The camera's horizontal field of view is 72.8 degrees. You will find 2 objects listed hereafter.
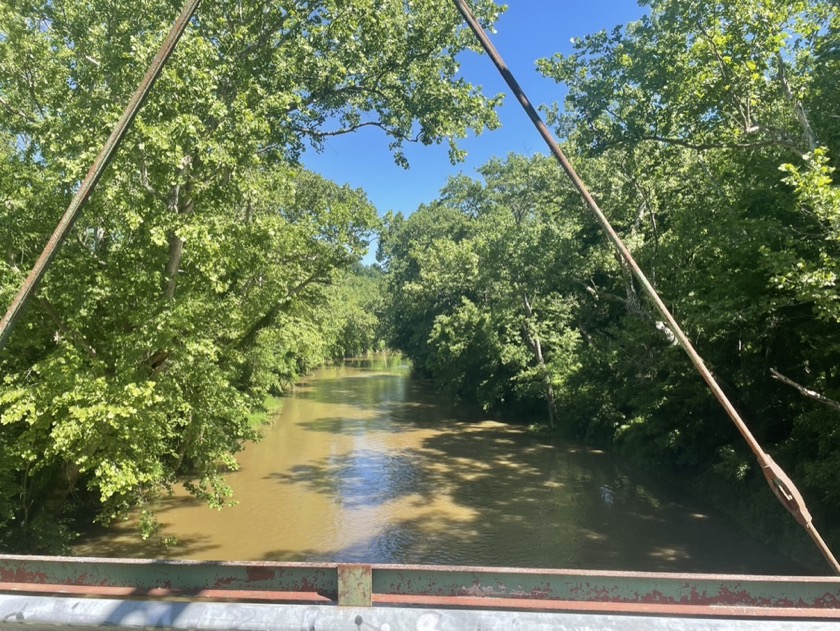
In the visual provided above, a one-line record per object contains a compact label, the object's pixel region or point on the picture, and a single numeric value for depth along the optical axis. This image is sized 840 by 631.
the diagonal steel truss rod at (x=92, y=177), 2.49
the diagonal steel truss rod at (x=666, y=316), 2.31
